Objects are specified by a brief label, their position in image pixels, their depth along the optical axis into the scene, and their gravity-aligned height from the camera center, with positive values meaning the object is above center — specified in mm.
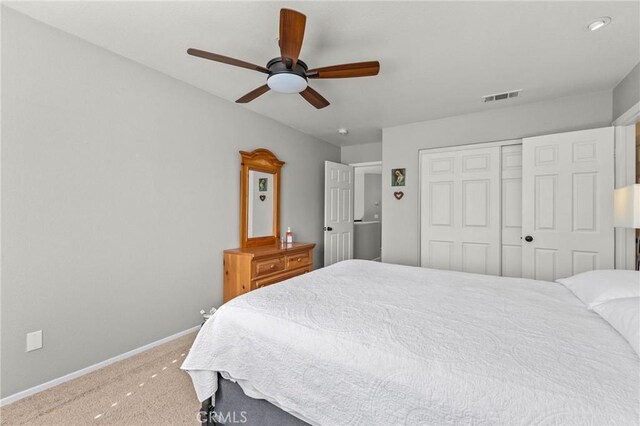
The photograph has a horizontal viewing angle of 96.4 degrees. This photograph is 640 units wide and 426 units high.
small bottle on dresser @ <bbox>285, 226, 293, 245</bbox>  3906 -352
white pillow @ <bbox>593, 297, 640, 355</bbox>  1056 -437
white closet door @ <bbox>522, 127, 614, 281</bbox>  2789 +89
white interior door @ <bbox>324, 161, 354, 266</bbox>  4688 -8
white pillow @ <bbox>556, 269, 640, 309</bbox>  1402 -392
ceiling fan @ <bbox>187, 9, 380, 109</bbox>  1624 +946
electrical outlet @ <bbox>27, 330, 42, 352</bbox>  1890 -865
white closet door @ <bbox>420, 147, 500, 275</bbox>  3539 +24
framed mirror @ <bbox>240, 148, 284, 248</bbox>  3447 +172
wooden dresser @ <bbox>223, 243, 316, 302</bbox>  3070 -634
